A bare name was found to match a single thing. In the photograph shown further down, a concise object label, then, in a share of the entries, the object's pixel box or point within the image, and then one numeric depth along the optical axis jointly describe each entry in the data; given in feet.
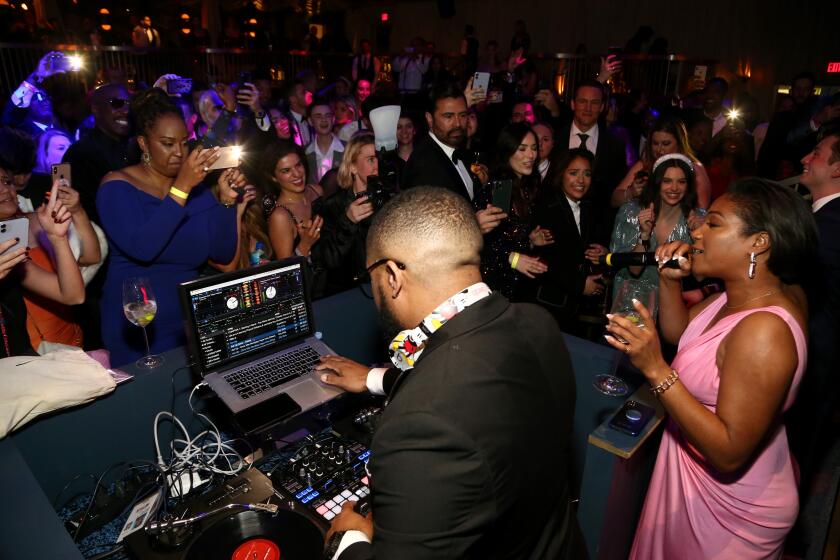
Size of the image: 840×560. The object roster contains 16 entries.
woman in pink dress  4.73
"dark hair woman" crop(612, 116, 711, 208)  12.17
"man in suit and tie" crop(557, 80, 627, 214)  14.39
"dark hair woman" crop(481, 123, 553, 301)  10.40
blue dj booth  3.84
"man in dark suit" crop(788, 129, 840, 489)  8.03
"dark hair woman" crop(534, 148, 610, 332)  11.44
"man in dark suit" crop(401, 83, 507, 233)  9.96
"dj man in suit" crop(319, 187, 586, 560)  2.98
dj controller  4.20
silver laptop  5.66
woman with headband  10.05
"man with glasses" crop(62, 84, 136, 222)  11.60
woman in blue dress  7.18
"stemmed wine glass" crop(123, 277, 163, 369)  6.02
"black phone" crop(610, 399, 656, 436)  5.57
